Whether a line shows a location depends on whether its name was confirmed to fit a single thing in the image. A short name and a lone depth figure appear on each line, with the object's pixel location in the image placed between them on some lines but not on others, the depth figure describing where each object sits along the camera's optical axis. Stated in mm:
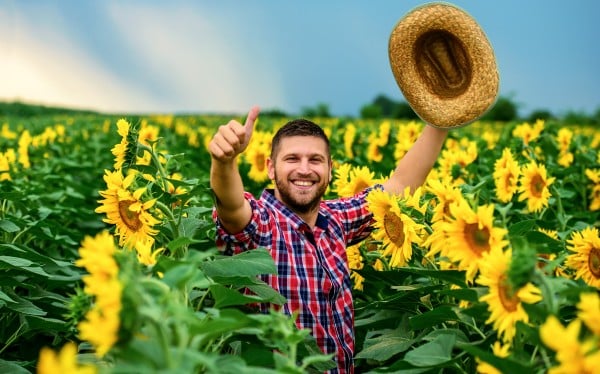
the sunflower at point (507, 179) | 4031
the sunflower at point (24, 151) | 6452
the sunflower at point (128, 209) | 2631
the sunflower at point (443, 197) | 2486
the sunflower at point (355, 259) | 3561
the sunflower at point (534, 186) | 3947
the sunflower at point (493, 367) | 1872
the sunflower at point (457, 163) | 5340
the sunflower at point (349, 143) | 7566
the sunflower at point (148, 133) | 5922
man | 3021
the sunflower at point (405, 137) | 6477
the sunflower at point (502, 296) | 1888
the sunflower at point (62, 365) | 1258
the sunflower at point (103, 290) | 1411
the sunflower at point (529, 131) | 6500
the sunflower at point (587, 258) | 2611
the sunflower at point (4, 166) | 5246
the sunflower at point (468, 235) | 2090
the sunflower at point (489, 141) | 7717
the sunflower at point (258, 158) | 6074
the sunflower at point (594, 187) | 5863
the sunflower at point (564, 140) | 6742
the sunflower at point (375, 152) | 6996
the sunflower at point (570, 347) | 1448
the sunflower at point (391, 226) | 2715
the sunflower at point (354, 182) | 3861
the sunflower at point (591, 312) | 1538
